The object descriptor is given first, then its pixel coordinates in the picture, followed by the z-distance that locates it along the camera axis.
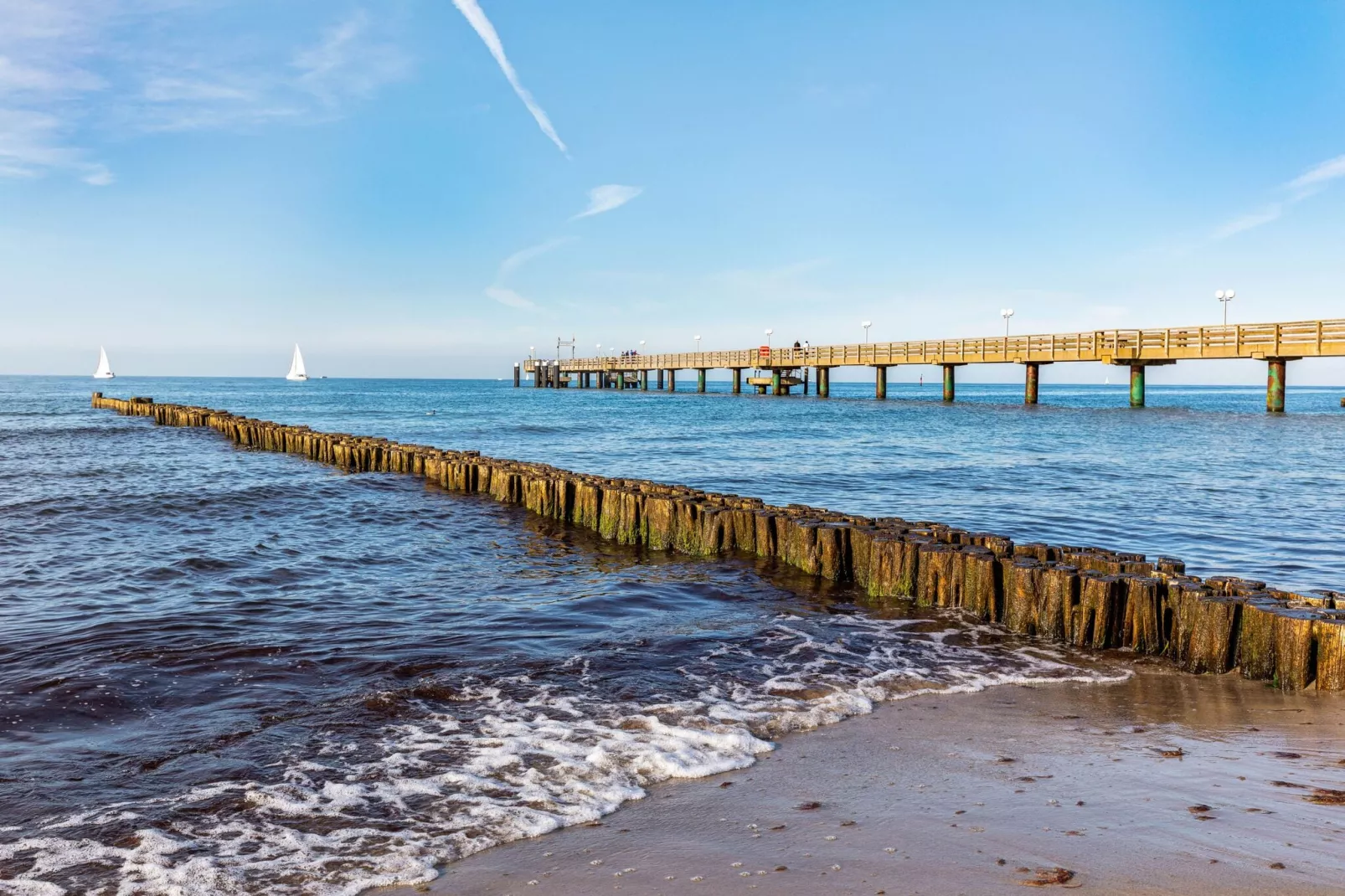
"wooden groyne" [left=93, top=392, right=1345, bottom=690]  6.86
